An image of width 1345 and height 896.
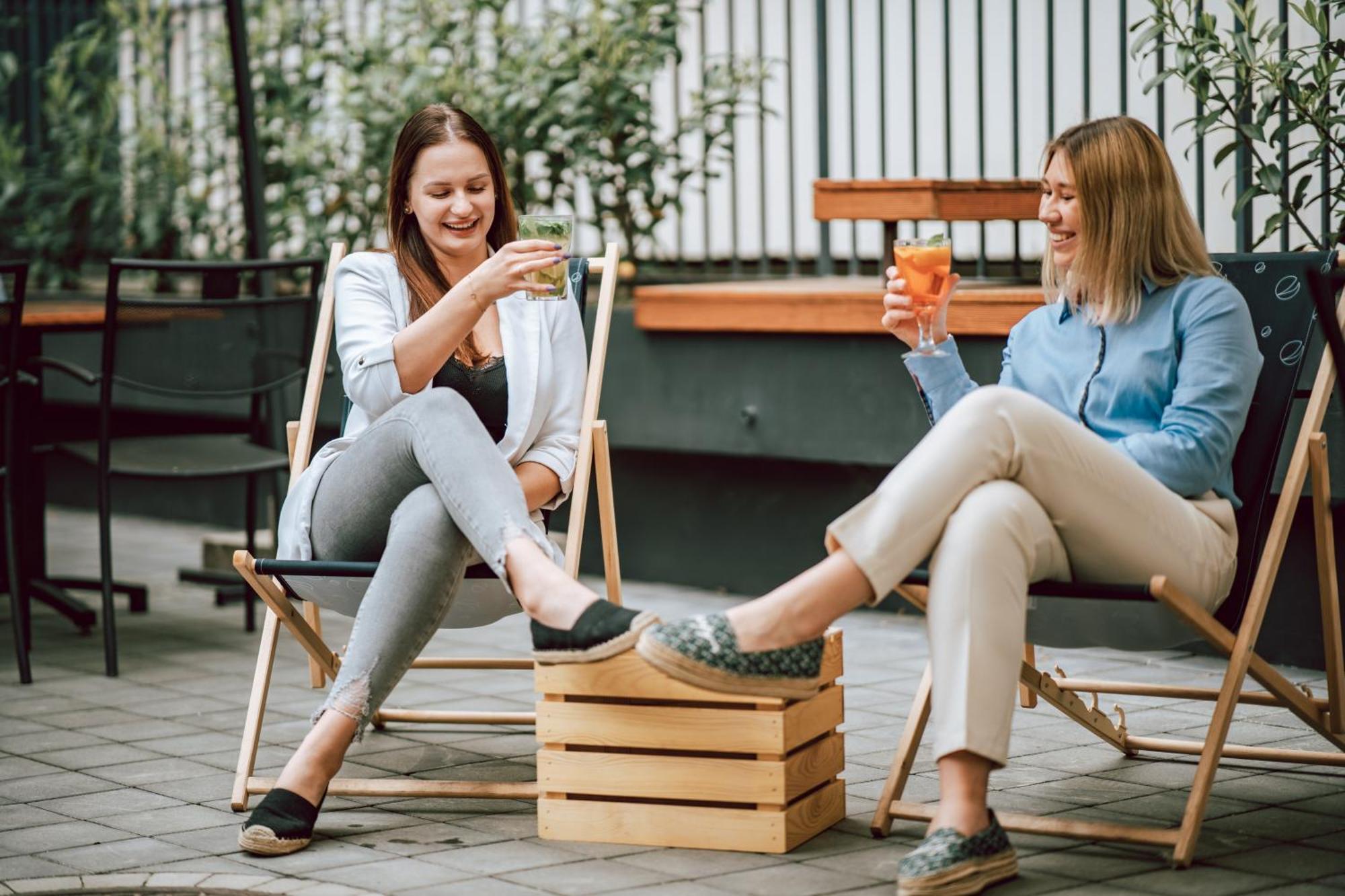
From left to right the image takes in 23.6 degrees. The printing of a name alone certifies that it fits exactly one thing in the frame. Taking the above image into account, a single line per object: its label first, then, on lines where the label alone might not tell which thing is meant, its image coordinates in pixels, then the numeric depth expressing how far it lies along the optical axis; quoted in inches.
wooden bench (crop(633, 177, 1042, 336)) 350.7
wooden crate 214.5
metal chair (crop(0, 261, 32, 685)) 327.0
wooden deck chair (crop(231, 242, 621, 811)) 239.8
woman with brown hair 223.5
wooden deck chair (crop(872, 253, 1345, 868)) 213.0
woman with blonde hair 198.6
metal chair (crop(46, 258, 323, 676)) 342.6
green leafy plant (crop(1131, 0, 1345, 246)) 305.1
